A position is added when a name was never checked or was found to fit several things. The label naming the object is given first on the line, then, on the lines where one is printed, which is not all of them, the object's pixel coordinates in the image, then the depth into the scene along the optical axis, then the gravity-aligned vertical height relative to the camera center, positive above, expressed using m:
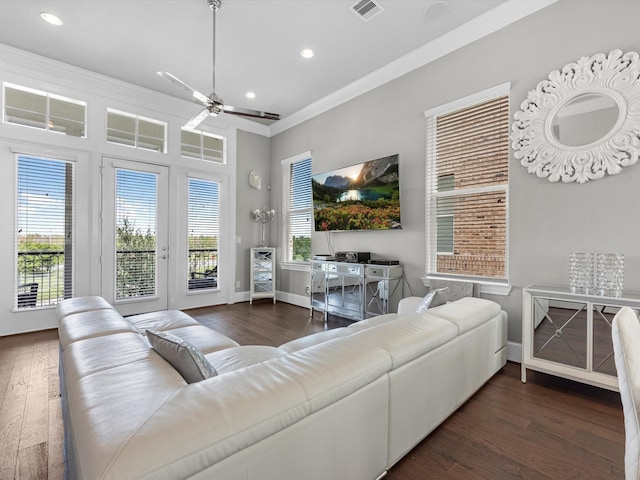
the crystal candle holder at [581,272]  2.29 -0.23
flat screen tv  3.59 +0.54
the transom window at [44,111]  3.66 +1.57
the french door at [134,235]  4.25 +0.05
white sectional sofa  0.76 -0.51
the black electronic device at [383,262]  3.67 -0.26
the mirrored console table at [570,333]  2.08 -0.67
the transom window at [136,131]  4.32 +1.55
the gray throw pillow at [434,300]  2.54 -0.52
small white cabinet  5.41 -0.56
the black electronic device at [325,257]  4.34 -0.25
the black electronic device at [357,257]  3.95 -0.22
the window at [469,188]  2.96 +0.53
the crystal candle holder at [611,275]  2.17 -0.24
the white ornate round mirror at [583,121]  2.27 +0.95
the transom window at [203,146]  4.95 +1.53
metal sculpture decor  5.62 +0.41
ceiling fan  2.66 +1.22
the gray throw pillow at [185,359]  1.19 -0.48
